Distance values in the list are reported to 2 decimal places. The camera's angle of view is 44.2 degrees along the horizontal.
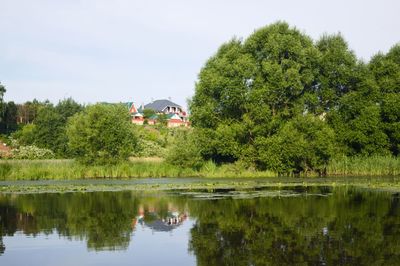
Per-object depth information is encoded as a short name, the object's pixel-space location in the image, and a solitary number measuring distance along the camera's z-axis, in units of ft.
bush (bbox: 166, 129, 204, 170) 172.04
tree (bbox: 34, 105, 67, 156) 248.73
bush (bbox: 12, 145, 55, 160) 213.66
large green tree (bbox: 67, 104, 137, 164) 173.88
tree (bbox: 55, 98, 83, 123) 280.92
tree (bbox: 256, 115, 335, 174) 162.09
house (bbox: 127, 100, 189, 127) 416.67
